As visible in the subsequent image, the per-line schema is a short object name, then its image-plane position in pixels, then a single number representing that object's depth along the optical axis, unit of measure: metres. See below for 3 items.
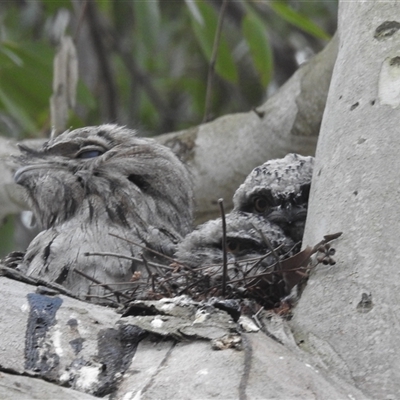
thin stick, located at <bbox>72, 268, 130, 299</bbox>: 5.67
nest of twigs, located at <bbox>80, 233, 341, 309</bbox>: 4.87
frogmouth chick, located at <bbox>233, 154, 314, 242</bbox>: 6.90
